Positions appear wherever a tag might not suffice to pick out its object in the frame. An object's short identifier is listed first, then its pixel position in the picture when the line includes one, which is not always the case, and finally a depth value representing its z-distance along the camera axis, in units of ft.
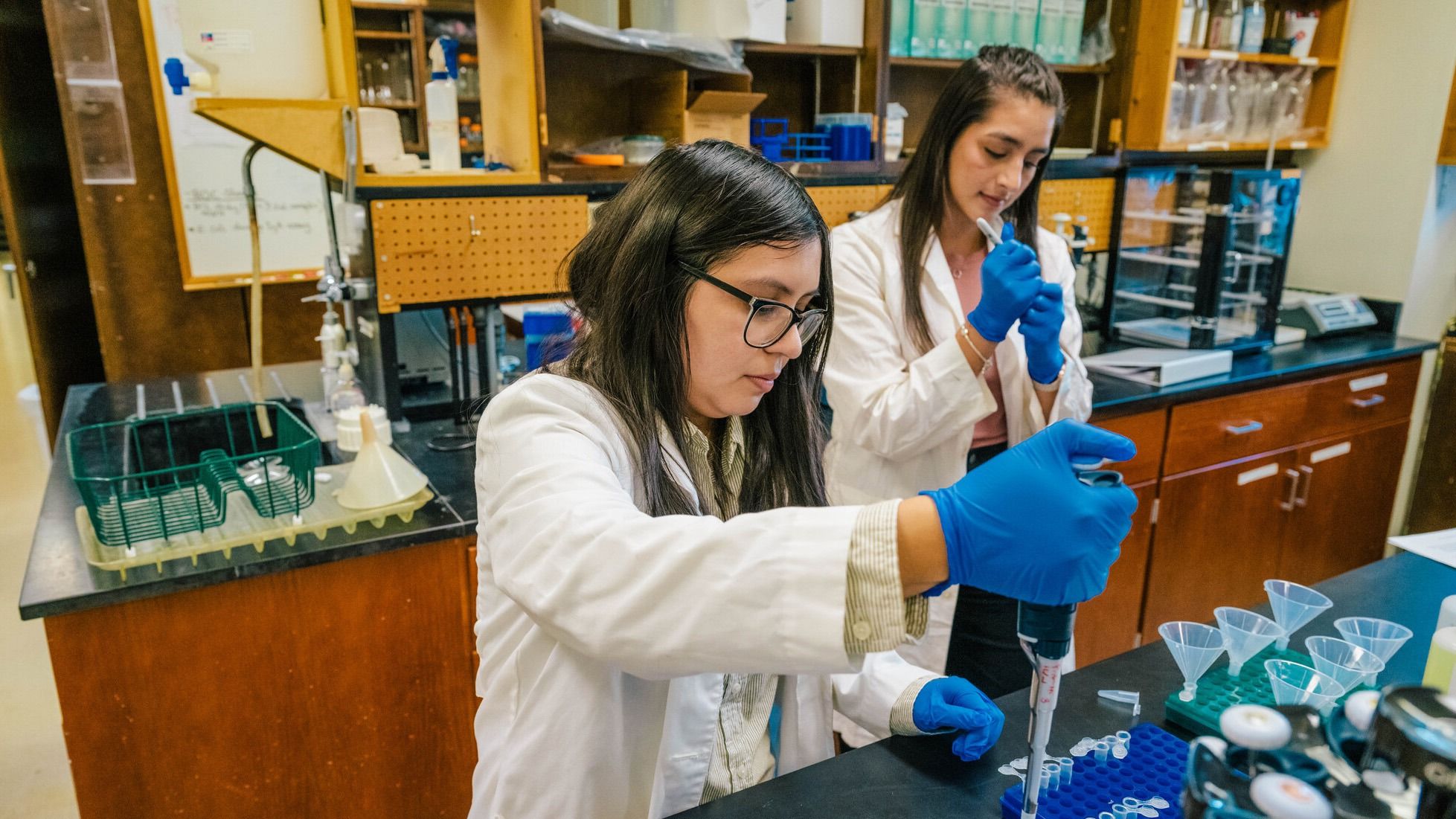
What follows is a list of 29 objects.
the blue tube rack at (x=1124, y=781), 2.98
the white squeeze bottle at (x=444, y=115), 6.64
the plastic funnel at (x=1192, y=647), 3.56
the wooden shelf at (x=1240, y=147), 9.91
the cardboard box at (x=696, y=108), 7.64
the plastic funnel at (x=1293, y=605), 3.86
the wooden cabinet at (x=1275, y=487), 8.64
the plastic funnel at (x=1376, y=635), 3.71
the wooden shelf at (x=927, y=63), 8.72
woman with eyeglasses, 2.23
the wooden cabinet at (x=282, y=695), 4.93
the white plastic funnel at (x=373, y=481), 5.53
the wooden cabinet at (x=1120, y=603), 8.27
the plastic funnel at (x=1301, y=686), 3.31
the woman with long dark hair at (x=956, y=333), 5.33
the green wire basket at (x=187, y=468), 5.07
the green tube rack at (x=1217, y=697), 3.43
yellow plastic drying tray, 4.94
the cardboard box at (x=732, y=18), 7.58
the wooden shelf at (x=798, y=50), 7.93
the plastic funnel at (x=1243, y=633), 3.66
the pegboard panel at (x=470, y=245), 6.45
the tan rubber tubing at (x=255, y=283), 6.71
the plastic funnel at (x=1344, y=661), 3.39
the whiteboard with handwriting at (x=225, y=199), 11.18
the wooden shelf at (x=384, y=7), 12.19
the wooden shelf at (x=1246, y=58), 9.65
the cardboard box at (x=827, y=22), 8.25
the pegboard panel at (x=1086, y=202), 9.53
